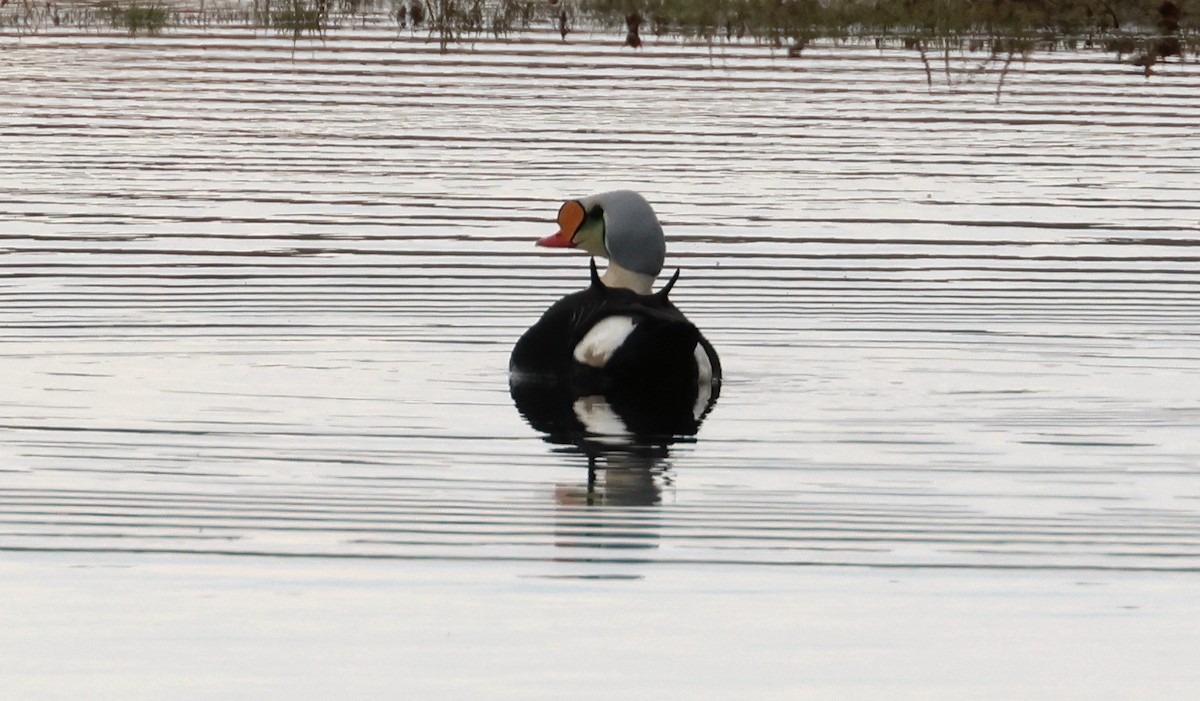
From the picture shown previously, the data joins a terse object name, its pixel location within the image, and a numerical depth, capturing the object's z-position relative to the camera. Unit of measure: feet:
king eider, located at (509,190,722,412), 65.26
